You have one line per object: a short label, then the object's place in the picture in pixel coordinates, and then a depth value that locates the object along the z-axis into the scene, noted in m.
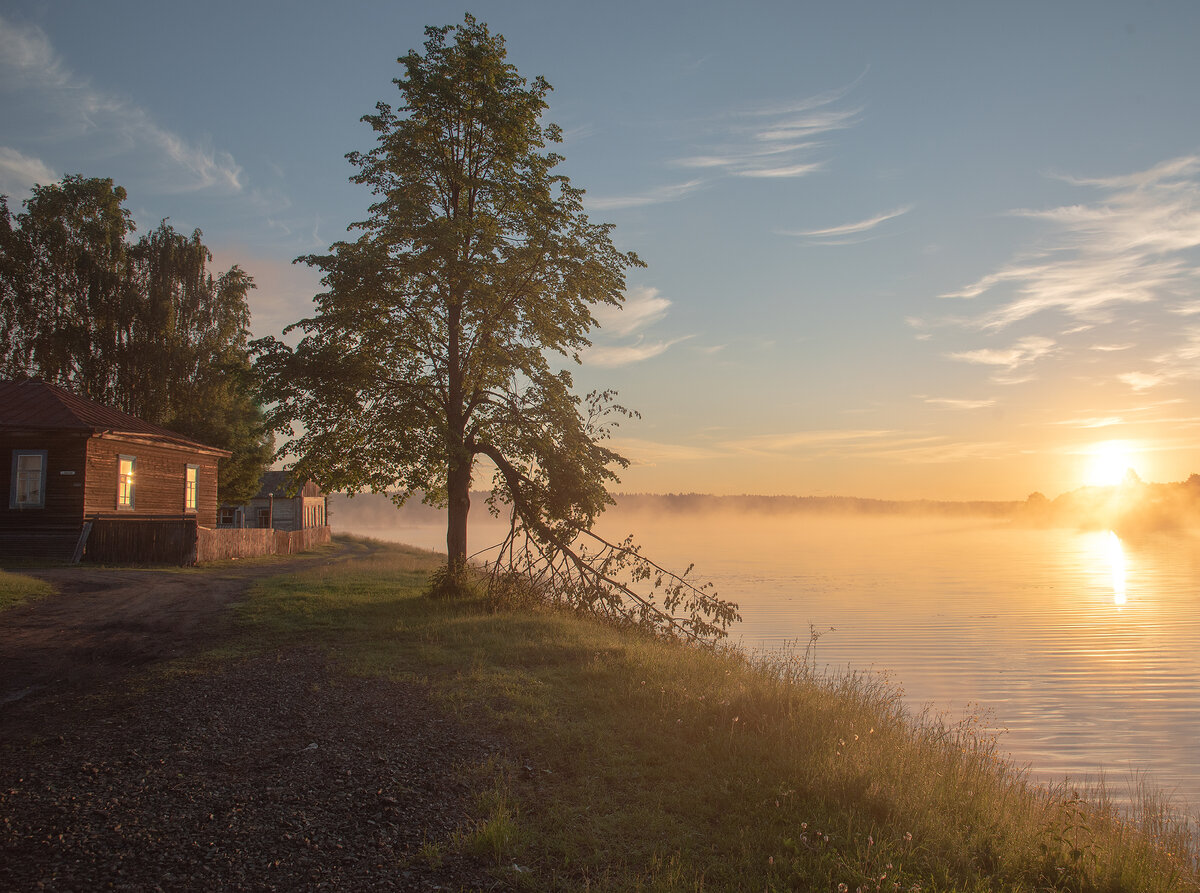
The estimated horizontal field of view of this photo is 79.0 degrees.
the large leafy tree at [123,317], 39.34
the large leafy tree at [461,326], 17.52
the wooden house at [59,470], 25.45
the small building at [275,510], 47.94
